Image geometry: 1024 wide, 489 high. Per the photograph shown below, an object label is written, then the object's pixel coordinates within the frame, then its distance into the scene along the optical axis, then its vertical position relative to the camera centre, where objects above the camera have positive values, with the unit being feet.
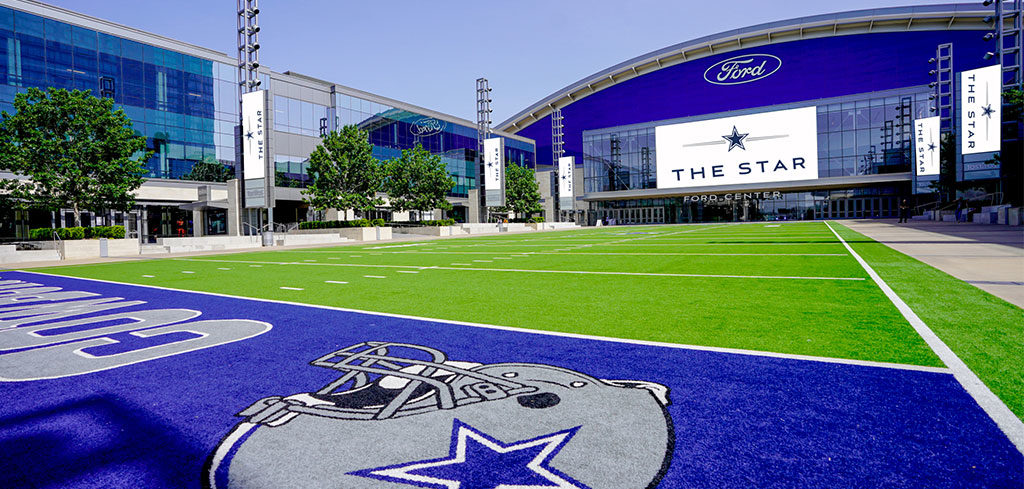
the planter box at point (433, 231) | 145.07 -0.20
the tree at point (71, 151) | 79.30 +13.83
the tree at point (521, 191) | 206.59 +15.92
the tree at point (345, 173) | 130.11 +15.54
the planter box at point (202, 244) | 91.19 -1.78
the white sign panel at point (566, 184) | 212.02 +18.78
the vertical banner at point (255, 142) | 99.45 +18.08
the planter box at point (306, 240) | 106.22 -1.56
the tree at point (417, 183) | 160.25 +15.51
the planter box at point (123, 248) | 78.07 -1.92
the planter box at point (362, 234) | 120.45 -0.53
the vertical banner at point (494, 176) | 161.89 +17.38
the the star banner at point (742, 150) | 191.01 +30.11
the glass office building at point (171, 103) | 122.52 +39.43
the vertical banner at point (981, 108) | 97.45 +22.20
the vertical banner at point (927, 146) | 146.92 +22.45
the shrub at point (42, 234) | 81.15 +0.46
